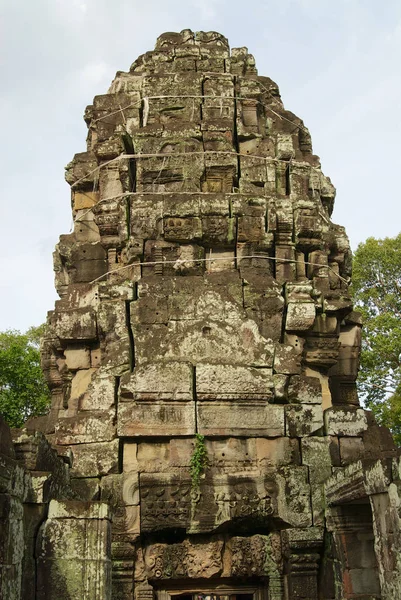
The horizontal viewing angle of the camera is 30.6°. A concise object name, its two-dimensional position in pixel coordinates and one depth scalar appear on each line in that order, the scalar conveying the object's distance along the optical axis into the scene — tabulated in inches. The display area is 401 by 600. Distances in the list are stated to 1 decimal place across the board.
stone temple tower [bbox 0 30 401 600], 277.6
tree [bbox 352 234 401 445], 760.3
